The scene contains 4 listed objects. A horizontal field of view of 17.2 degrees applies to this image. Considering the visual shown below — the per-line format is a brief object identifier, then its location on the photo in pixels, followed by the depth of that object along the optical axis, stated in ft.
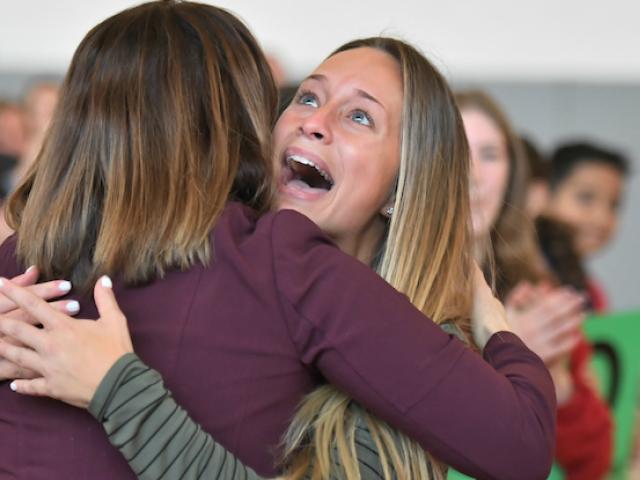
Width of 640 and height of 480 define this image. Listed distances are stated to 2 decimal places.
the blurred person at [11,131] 26.54
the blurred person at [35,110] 25.48
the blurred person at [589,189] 28.04
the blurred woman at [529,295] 15.95
